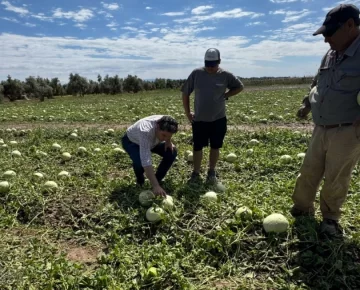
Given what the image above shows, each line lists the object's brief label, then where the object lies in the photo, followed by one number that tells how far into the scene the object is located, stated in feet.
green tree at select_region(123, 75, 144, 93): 185.98
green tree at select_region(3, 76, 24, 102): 139.95
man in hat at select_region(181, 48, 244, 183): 18.94
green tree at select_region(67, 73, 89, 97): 169.37
